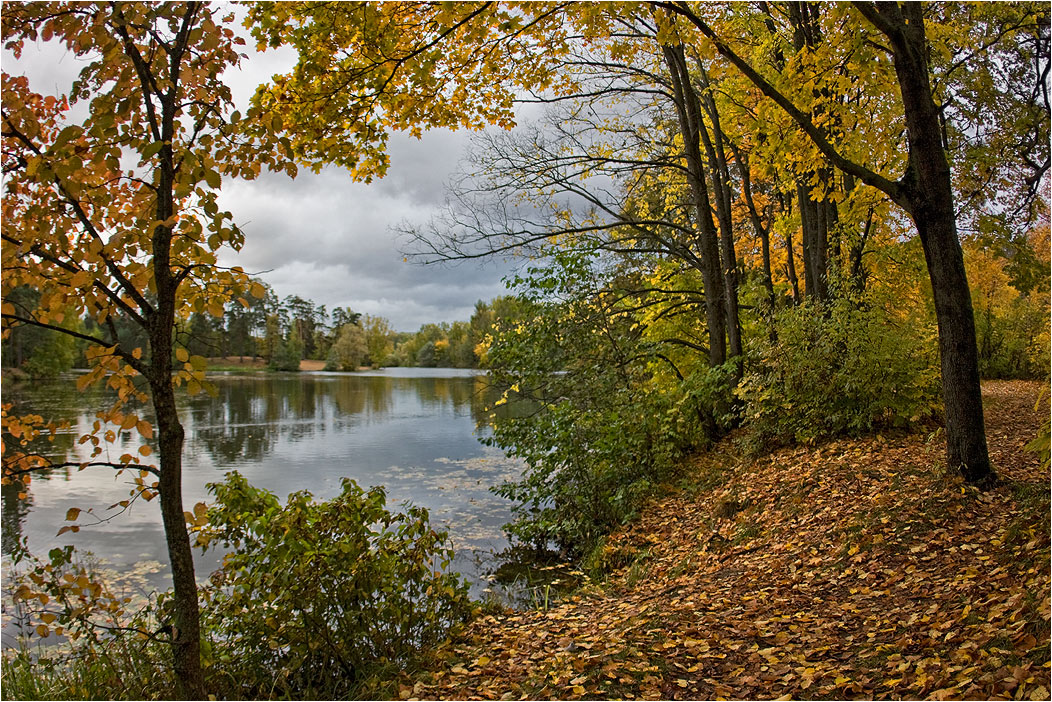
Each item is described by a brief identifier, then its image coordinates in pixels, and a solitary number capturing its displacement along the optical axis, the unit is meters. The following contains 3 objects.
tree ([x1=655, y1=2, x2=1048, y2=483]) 4.95
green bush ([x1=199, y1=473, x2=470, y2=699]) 4.06
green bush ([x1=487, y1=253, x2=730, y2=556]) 8.28
